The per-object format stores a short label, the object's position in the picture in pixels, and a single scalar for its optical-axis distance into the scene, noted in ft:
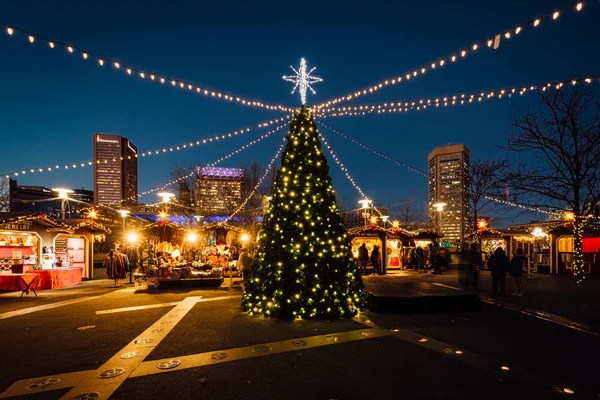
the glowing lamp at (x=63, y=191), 57.62
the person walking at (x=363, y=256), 61.16
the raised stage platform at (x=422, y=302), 26.89
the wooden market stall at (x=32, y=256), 41.55
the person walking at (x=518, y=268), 35.09
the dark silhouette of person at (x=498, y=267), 34.51
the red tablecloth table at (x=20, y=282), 38.63
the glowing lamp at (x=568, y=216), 57.56
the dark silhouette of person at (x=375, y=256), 62.75
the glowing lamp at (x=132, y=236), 52.80
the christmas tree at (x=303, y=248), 24.58
